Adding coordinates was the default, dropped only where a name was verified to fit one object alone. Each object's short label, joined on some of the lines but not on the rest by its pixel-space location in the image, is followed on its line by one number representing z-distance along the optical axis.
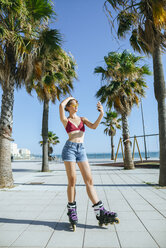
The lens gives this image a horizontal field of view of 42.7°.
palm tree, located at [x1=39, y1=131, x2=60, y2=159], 39.47
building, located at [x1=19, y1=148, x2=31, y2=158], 84.65
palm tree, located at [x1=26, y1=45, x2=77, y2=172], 12.39
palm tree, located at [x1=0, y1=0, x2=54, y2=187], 7.24
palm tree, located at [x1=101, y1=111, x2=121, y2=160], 37.99
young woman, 3.24
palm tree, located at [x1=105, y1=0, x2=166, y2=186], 6.42
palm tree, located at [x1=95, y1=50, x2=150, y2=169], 14.08
